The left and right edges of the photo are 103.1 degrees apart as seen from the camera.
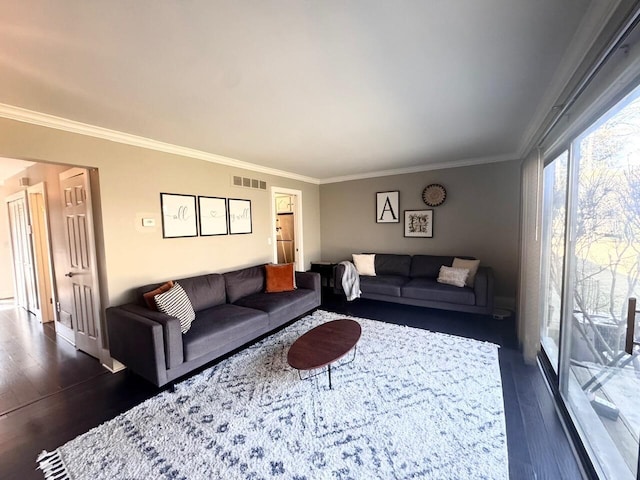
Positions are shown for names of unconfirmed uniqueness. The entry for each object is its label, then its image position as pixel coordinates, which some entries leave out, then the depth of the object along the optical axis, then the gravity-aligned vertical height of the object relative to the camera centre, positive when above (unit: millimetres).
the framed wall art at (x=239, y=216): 3930 +193
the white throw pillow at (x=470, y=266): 3883 -697
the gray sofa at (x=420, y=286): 3598 -988
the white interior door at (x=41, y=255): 3799 -339
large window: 1332 -408
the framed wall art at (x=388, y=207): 5000 +341
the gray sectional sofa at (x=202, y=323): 2166 -982
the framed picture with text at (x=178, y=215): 3100 +185
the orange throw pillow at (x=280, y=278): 3873 -793
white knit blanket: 4379 -1007
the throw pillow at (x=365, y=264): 4801 -750
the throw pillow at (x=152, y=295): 2472 -634
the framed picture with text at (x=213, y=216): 3518 +186
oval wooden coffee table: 2105 -1104
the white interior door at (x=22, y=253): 4000 -322
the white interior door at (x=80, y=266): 2666 -368
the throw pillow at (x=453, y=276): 3875 -830
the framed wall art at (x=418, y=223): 4715 +0
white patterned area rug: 1489 -1404
